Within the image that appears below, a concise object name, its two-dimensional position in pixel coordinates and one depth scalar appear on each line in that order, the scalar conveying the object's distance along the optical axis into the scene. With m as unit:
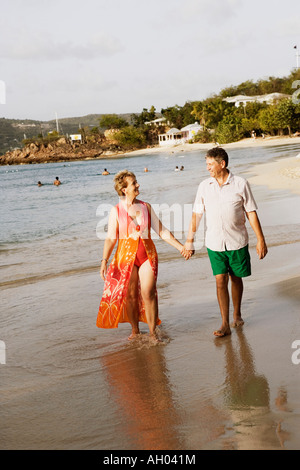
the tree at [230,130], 87.50
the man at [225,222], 4.86
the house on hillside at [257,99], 90.90
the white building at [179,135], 113.88
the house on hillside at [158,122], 139.38
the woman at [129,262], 4.98
